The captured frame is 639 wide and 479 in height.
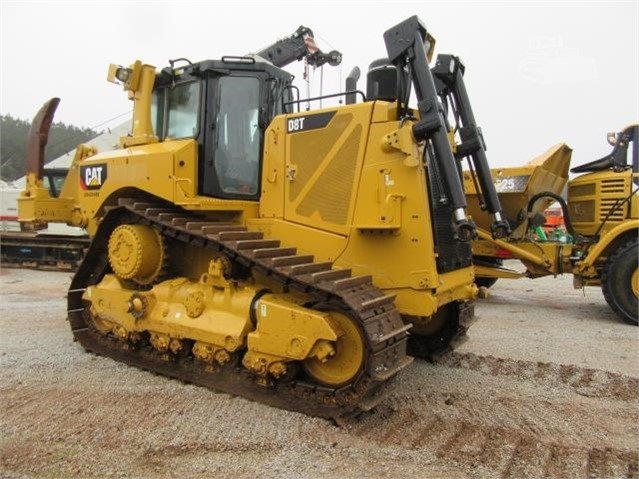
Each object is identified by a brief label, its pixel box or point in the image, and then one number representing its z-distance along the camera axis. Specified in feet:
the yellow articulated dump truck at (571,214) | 25.99
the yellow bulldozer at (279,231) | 12.78
